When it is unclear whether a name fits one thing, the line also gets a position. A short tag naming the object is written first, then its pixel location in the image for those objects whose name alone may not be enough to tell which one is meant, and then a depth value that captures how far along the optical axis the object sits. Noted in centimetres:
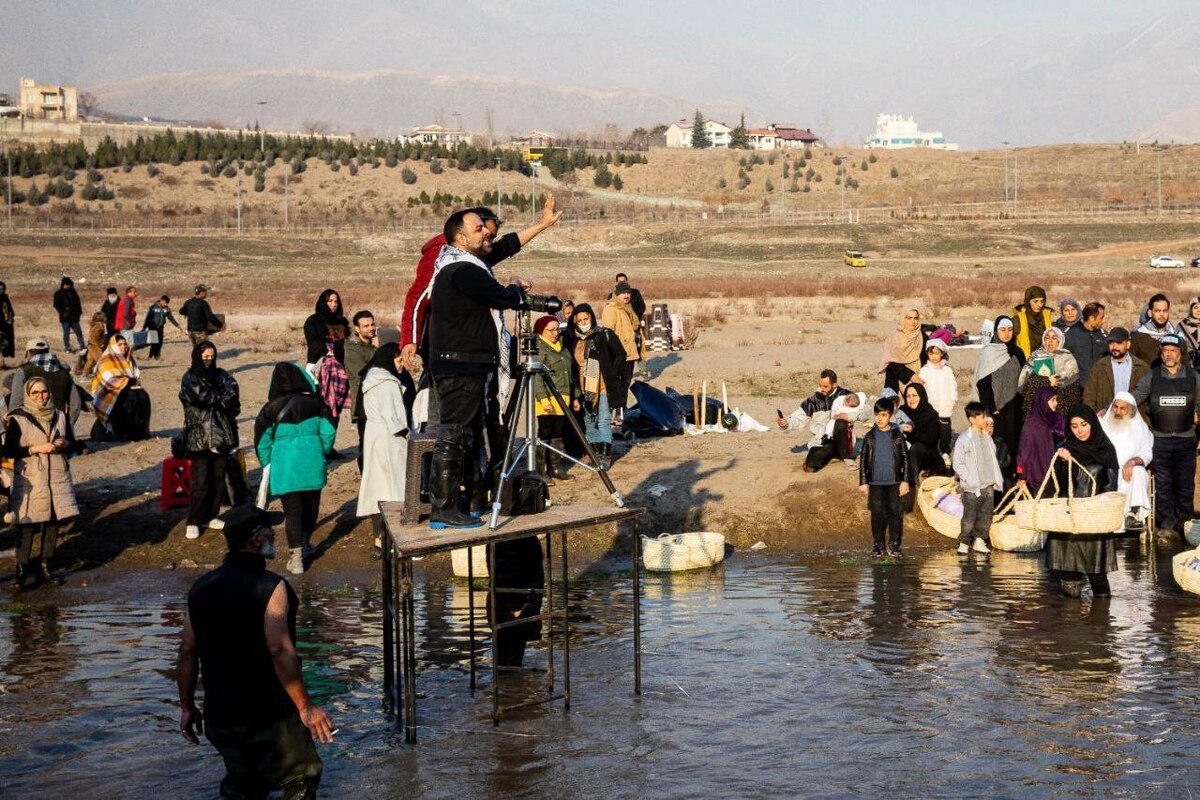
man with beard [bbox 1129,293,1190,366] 1485
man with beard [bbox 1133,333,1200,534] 1345
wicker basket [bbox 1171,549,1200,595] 1162
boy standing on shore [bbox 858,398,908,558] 1323
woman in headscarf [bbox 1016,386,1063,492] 1299
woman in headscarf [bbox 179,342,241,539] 1362
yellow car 6390
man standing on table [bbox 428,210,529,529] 821
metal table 776
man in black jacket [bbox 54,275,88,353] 2781
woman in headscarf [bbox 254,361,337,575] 1297
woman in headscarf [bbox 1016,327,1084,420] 1399
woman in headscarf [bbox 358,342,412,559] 1281
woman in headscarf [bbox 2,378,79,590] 1237
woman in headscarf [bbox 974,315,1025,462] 1484
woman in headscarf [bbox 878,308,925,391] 1546
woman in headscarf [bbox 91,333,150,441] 1780
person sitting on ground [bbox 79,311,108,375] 2347
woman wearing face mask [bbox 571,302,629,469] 1622
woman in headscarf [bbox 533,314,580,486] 1503
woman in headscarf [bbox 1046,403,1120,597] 1141
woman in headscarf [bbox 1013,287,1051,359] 1538
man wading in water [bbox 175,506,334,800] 637
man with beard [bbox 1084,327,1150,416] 1408
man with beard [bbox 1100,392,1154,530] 1295
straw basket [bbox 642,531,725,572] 1313
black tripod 833
